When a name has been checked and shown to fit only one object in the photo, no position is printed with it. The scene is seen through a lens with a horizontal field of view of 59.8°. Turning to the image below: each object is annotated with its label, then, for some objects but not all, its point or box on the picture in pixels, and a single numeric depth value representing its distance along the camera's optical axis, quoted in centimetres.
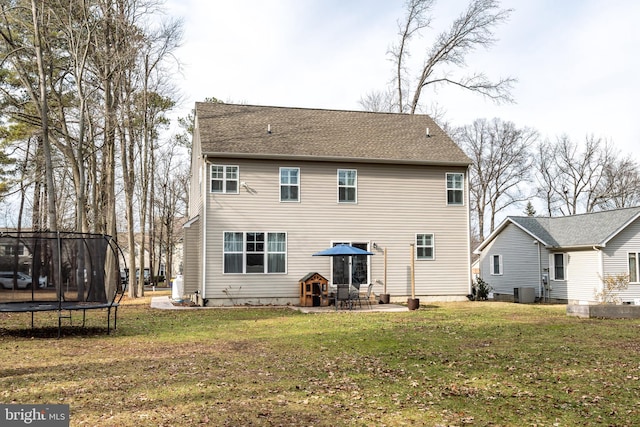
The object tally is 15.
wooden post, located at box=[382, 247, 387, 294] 2111
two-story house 2008
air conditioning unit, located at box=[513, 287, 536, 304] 2448
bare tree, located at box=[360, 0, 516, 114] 3219
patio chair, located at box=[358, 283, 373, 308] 1917
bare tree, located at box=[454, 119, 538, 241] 4478
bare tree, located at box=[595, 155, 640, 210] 4269
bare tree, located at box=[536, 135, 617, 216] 4359
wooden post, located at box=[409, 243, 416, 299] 1923
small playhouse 1978
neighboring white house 2266
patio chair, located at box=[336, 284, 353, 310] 1823
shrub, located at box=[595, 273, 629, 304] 2061
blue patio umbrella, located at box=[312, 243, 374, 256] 1781
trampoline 1359
